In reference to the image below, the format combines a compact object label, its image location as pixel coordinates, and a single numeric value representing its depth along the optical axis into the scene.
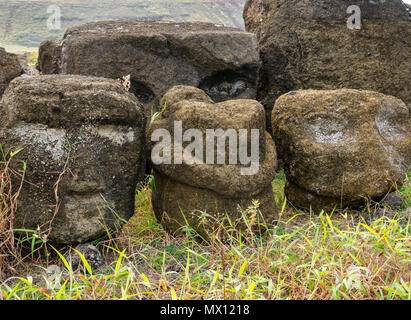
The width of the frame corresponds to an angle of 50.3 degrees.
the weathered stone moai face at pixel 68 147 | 2.69
